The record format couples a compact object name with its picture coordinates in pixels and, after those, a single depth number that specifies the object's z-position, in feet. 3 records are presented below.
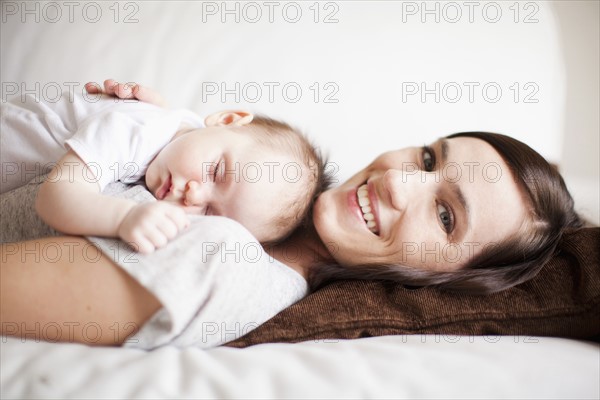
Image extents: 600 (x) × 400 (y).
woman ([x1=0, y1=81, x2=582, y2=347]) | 3.53
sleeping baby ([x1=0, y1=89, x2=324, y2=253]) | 2.75
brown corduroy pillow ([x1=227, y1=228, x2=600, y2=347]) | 3.10
